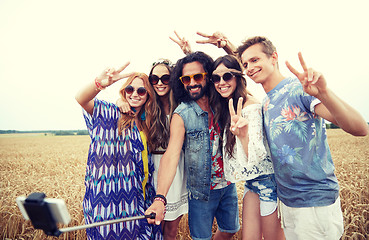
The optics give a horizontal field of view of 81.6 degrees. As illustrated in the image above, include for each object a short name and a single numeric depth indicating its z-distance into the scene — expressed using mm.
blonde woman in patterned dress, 2375
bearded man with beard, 2576
